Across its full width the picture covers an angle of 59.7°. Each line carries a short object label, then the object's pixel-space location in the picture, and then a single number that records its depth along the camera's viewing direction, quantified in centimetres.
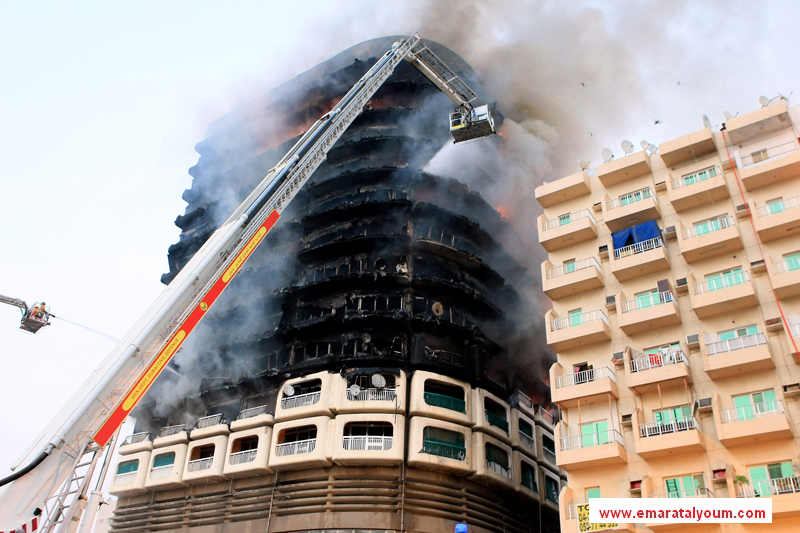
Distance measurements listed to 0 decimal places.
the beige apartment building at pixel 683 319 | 3334
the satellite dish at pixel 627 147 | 4599
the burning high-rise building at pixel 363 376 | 4259
